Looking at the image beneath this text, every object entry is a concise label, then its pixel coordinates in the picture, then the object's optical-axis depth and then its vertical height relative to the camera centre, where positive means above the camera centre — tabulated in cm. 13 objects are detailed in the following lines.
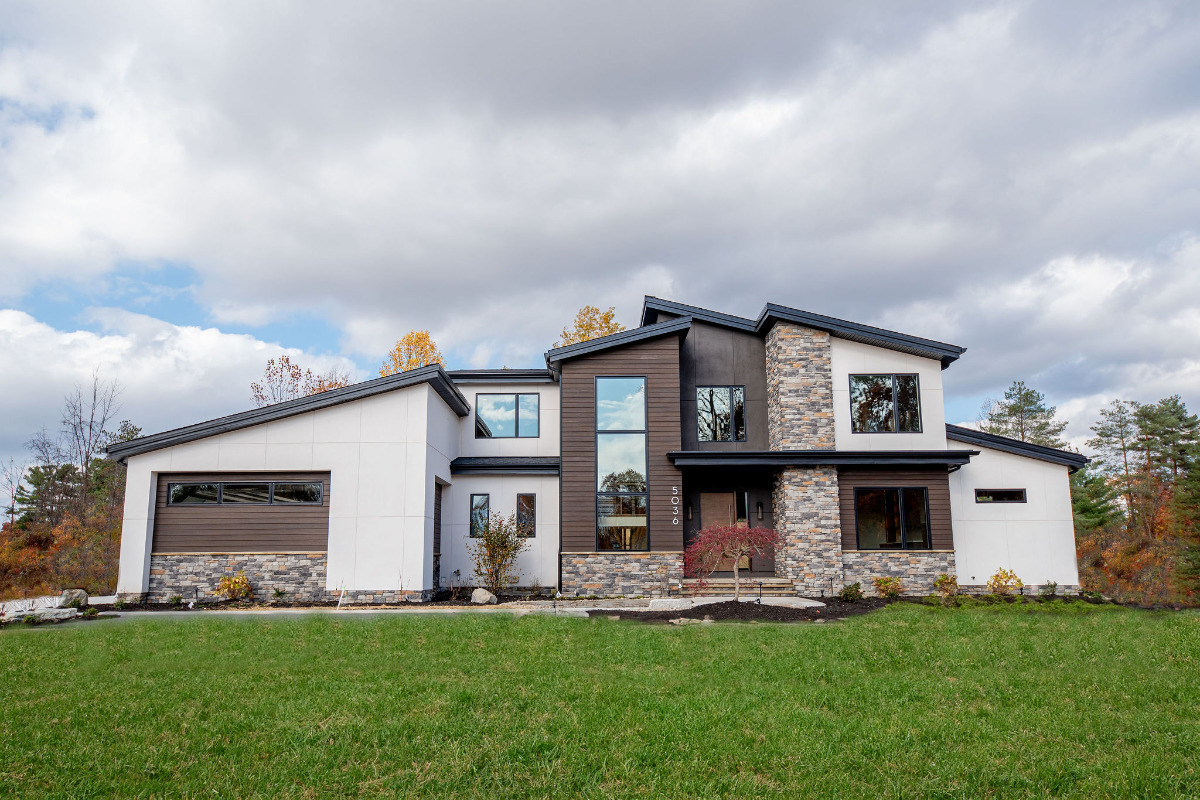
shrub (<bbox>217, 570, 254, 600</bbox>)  1548 -148
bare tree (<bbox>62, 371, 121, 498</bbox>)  2658 +312
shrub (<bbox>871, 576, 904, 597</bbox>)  1698 -167
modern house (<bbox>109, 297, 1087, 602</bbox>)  1593 +88
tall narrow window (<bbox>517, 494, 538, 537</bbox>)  1892 +7
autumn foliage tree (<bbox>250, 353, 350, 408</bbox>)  3284 +615
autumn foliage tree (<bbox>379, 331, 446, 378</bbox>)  3353 +752
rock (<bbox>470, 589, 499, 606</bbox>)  1576 -175
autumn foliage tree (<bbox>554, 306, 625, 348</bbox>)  3325 +868
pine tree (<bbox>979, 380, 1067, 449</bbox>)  3678 +487
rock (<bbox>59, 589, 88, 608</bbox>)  1405 -157
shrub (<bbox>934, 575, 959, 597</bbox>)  1704 -165
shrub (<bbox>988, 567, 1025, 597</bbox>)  1769 -167
